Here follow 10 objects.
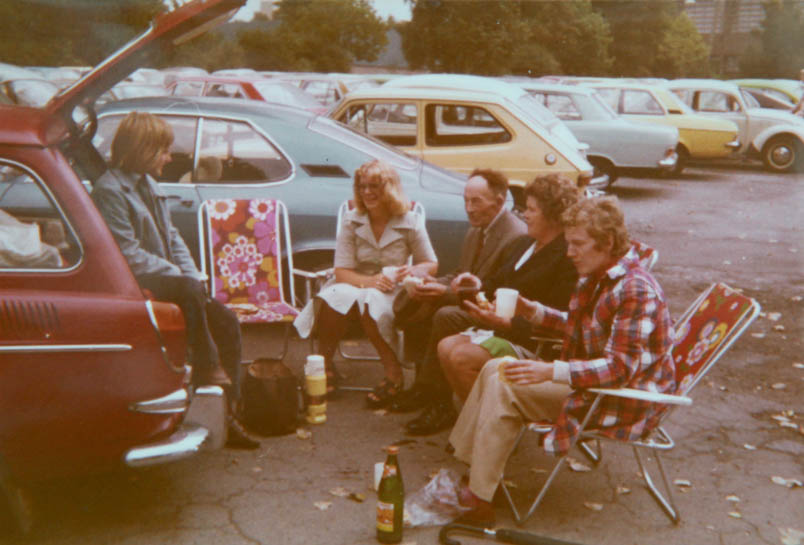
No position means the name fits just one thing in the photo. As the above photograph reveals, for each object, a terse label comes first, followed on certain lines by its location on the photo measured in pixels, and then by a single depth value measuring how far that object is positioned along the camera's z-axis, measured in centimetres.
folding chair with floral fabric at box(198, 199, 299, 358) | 600
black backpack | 492
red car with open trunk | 346
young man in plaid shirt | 378
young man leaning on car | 444
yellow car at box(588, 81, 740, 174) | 1738
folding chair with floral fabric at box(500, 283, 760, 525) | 390
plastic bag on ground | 404
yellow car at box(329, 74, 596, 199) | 937
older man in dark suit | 502
